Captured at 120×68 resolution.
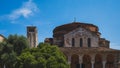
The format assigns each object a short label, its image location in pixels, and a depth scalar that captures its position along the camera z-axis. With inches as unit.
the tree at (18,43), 1701.5
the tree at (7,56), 1624.0
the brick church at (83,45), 1887.3
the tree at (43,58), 1379.2
